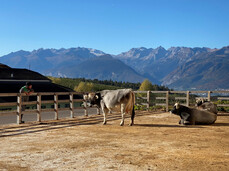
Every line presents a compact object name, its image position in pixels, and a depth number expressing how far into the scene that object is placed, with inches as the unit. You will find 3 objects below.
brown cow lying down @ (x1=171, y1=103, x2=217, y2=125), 616.4
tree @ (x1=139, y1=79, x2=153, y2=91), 6683.1
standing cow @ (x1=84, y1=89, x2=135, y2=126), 609.3
